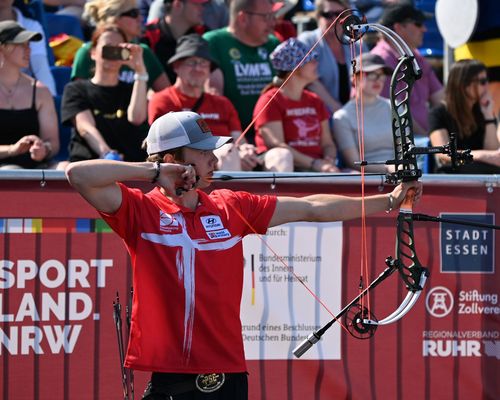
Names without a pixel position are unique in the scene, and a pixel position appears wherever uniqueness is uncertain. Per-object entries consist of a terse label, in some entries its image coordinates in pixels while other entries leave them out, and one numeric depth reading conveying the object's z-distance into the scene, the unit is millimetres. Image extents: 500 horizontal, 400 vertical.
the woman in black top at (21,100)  16453
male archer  10016
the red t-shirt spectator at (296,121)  17687
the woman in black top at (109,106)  16781
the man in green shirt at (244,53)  19109
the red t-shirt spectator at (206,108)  17078
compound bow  10930
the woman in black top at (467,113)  18187
